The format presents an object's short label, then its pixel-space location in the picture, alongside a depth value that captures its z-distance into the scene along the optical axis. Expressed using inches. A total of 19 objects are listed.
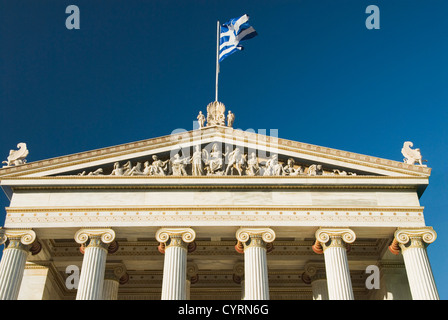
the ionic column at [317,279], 1362.0
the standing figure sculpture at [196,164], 1298.0
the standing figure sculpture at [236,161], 1307.8
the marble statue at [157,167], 1304.1
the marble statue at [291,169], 1301.7
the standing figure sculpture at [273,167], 1300.4
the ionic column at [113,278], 1365.7
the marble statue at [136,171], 1307.8
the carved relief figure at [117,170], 1304.1
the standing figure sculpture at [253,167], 1300.4
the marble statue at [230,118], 1429.0
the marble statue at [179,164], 1300.4
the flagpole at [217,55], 1548.2
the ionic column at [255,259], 1151.6
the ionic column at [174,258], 1150.3
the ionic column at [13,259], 1160.8
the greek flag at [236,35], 1643.7
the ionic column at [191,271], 1393.7
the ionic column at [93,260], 1157.1
